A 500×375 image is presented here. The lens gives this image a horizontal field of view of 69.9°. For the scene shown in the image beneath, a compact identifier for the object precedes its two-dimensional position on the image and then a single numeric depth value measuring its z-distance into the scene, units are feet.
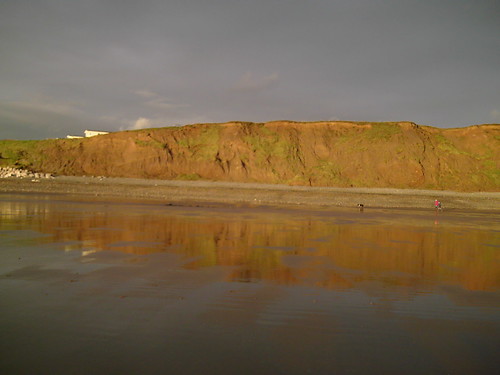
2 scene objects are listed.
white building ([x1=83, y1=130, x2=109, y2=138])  387.34
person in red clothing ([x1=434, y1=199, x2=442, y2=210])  100.12
